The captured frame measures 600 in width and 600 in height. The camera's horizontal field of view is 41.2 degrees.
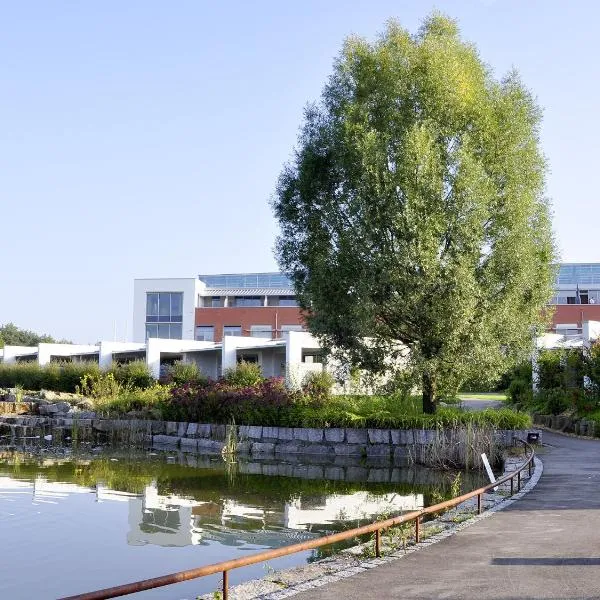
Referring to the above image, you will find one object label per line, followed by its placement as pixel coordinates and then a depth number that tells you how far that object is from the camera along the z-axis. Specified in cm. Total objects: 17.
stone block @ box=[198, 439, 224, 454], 2422
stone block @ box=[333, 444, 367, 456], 2177
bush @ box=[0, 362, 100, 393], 3888
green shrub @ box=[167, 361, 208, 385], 3316
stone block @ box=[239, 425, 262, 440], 2380
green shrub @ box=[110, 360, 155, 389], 3597
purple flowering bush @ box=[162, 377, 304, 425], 2412
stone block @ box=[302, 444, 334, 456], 2222
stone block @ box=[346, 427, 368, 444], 2188
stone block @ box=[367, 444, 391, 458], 2138
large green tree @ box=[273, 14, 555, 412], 2036
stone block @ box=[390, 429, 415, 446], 2123
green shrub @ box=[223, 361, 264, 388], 3161
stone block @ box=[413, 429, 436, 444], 2078
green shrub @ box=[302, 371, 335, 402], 2427
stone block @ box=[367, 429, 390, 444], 2155
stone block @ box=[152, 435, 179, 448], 2598
